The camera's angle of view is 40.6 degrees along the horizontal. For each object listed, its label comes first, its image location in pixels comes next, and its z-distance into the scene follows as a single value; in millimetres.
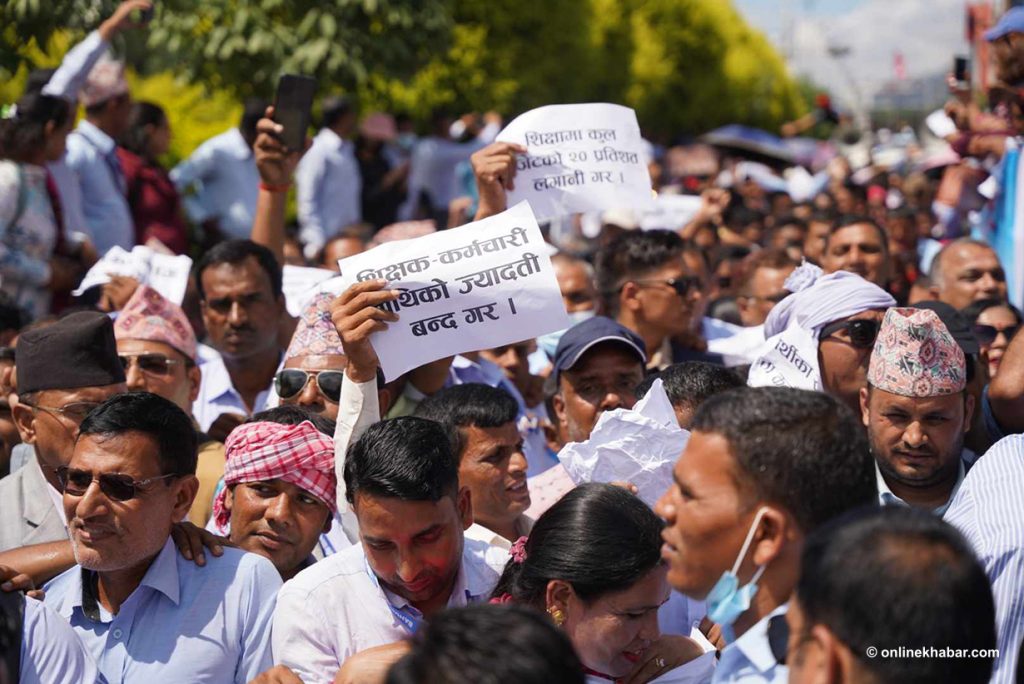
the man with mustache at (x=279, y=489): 4359
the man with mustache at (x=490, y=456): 4613
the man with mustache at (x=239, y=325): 6152
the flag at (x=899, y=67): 39188
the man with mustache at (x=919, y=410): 4297
